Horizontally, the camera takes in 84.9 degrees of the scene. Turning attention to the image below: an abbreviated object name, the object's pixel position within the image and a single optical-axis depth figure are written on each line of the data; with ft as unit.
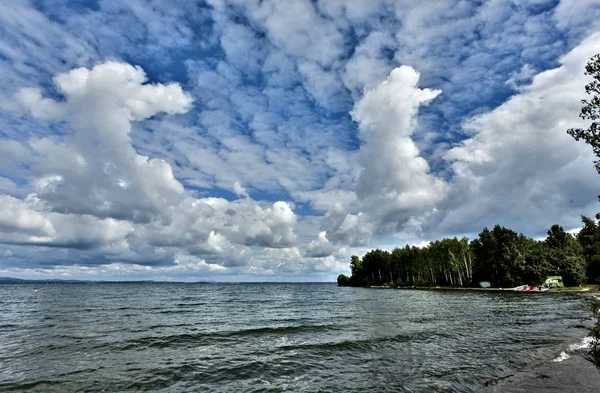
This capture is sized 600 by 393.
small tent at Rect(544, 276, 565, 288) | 363.85
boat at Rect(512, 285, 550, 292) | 348.32
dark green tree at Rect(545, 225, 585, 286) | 373.61
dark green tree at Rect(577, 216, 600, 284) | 376.68
